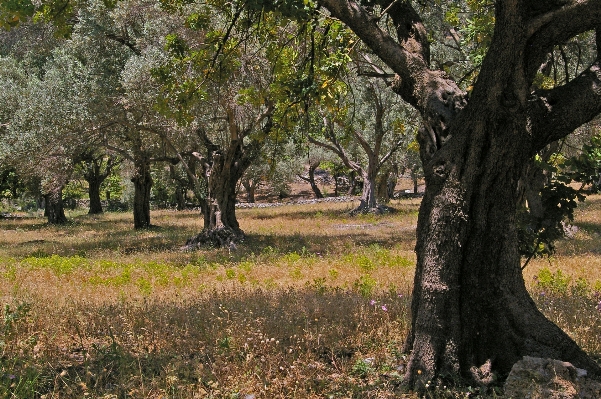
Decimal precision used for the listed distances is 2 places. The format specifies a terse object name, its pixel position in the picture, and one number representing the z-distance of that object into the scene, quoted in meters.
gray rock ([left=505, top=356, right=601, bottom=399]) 3.77
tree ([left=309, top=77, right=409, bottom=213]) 28.81
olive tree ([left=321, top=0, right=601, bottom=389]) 4.26
